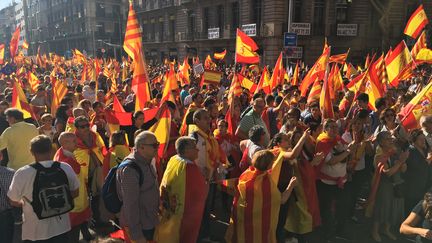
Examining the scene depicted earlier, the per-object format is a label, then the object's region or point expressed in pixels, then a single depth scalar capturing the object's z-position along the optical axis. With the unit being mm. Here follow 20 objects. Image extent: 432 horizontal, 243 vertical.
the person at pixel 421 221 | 2693
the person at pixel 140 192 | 3195
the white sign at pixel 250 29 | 25875
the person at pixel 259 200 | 3726
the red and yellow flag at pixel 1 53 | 15633
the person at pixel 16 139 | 4742
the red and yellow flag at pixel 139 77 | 6426
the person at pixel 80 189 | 4023
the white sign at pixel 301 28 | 25166
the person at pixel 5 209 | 3494
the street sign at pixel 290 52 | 13094
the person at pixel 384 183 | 4543
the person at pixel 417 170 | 4453
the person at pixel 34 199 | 3170
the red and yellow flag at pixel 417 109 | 5352
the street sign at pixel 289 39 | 12916
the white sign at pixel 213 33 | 31995
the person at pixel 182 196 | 3516
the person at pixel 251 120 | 5738
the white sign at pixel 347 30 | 27219
